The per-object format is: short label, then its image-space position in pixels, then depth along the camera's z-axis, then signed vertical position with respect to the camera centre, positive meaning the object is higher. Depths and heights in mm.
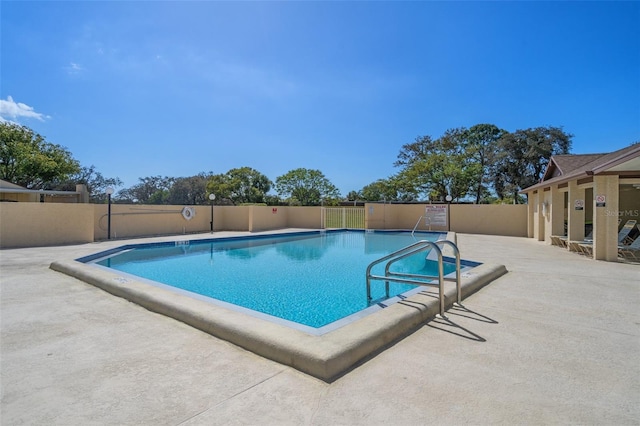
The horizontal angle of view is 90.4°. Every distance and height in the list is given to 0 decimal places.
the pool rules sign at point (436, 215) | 17672 -328
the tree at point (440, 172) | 25250 +3012
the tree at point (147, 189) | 41562 +2531
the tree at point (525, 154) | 25594 +4506
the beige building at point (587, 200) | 7883 +309
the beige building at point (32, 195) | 15220 +725
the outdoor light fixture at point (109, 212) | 12551 -169
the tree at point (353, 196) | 40062 +1663
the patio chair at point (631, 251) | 8523 -1133
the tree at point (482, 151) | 27375 +5138
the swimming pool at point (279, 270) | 5316 -1565
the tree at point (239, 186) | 31612 +2211
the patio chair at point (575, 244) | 9203 -1030
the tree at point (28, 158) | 19125 +3063
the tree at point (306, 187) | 30691 +2112
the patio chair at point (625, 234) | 9844 -753
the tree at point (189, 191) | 38031 +2068
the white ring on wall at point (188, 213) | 15923 -243
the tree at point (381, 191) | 30231 +1953
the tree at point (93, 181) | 28703 +2777
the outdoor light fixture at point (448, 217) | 17703 -439
